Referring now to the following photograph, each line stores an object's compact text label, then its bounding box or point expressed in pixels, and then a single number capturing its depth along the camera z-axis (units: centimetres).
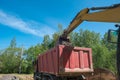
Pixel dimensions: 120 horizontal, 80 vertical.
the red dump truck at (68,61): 392
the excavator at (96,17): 257
